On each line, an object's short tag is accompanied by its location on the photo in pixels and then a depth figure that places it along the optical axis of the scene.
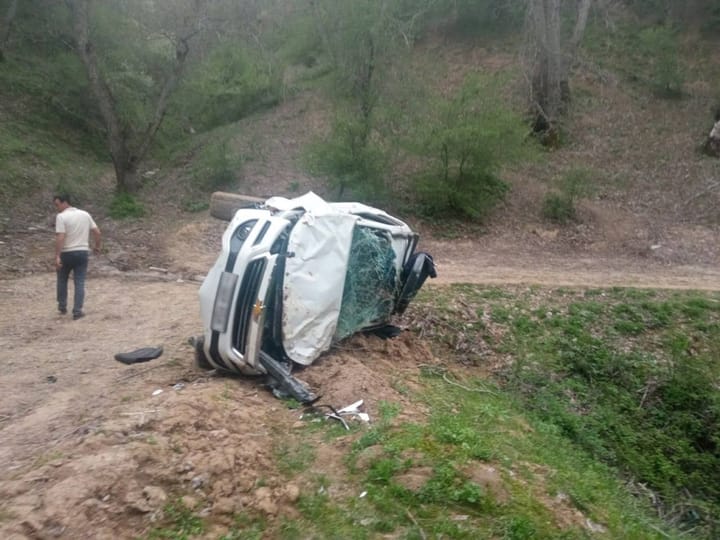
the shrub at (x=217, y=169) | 18.59
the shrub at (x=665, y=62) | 24.91
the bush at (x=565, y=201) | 16.81
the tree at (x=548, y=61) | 19.56
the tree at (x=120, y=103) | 16.55
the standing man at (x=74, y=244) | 8.80
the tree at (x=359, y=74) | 15.82
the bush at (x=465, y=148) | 15.57
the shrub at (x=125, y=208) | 16.41
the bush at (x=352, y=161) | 15.77
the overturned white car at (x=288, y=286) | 6.05
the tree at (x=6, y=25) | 23.91
